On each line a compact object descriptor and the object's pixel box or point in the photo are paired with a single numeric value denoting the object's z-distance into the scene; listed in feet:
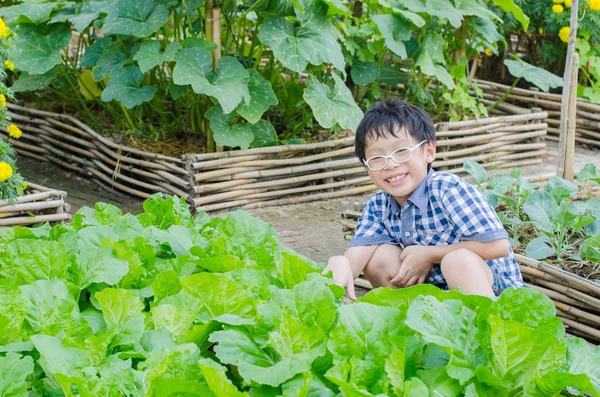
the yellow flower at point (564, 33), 18.97
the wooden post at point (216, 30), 14.42
